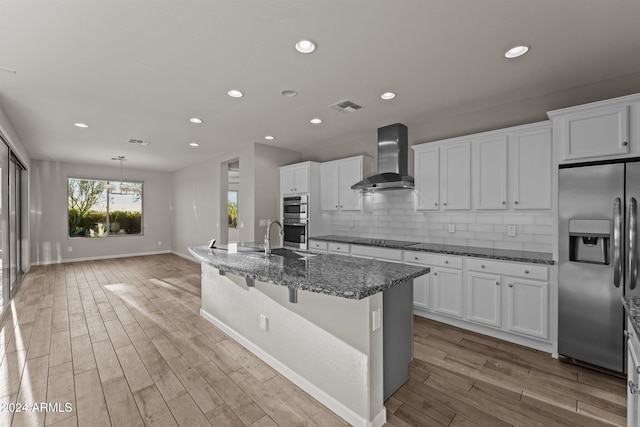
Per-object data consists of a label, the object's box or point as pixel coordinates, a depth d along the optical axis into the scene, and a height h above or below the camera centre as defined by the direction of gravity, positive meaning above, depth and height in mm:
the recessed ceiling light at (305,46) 2225 +1323
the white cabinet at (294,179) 5151 +629
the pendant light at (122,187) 6932 +684
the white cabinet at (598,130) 2346 +709
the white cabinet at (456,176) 3510 +453
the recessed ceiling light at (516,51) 2291 +1309
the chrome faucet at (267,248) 2739 -336
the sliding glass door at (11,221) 3949 -115
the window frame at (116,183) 7695 +473
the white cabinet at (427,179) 3775 +453
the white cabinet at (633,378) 1220 -746
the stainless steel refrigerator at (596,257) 2271 -377
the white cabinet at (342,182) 4680 +531
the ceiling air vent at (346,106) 3429 +1307
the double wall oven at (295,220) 5090 -134
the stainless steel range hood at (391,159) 4031 +781
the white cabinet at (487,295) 2787 -897
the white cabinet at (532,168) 2960 +466
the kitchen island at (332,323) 1800 -827
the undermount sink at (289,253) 2764 -408
